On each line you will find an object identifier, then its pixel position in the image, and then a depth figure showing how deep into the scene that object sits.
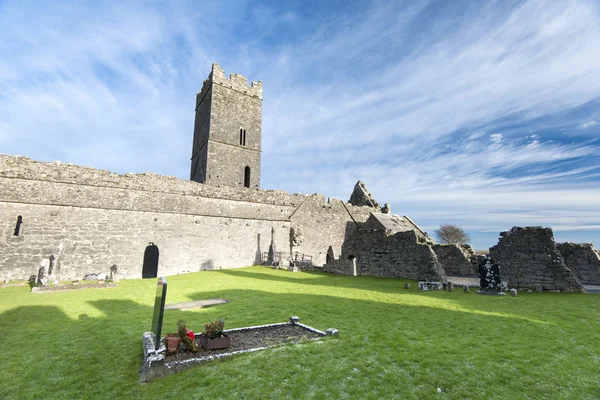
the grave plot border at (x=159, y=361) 5.23
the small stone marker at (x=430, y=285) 14.10
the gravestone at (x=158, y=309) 5.97
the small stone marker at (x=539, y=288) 13.43
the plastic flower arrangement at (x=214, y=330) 6.41
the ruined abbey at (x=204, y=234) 15.77
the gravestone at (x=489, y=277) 12.83
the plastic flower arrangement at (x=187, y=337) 6.08
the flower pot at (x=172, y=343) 5.96
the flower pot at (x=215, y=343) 6.30
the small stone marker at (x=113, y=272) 17.61
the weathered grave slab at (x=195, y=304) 10.38
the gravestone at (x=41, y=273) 14.44
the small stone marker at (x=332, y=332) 7.04
